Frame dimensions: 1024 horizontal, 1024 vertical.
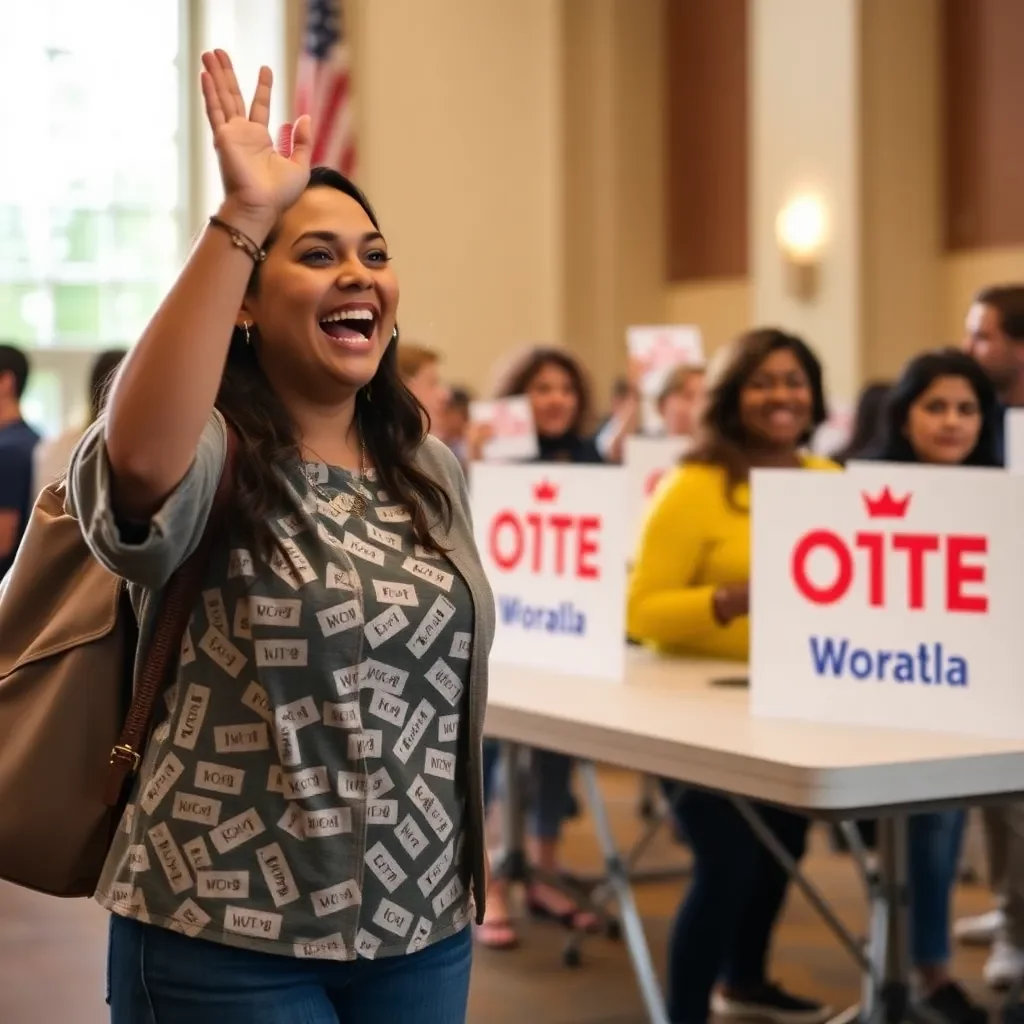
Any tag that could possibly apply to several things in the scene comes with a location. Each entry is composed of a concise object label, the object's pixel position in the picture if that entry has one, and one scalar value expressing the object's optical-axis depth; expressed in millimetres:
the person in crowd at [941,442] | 3730
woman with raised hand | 1532
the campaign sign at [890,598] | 2807
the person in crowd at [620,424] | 7273
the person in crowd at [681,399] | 6527
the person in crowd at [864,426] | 5270
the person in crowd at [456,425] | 6398
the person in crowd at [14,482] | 5082
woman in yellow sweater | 3328
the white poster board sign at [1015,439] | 4160
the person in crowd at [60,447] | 4991
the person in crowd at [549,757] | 4816
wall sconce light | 9820
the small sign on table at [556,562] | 3504
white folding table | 2453
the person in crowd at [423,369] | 4848
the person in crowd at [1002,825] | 4035
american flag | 10391
